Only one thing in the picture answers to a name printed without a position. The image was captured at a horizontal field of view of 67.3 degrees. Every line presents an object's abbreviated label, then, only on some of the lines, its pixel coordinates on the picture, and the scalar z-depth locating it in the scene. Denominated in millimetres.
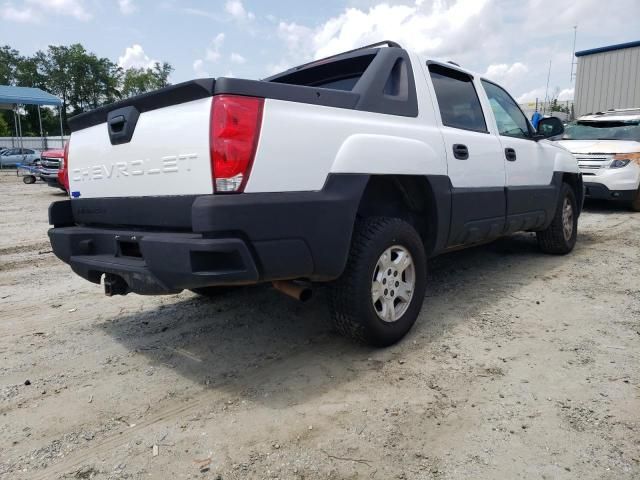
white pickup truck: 2307
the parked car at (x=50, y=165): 13570
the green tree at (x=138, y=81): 69938
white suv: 8594
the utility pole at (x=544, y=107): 27669
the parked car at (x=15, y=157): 26328
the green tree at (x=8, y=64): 62156
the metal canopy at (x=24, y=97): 27005
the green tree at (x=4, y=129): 51062
